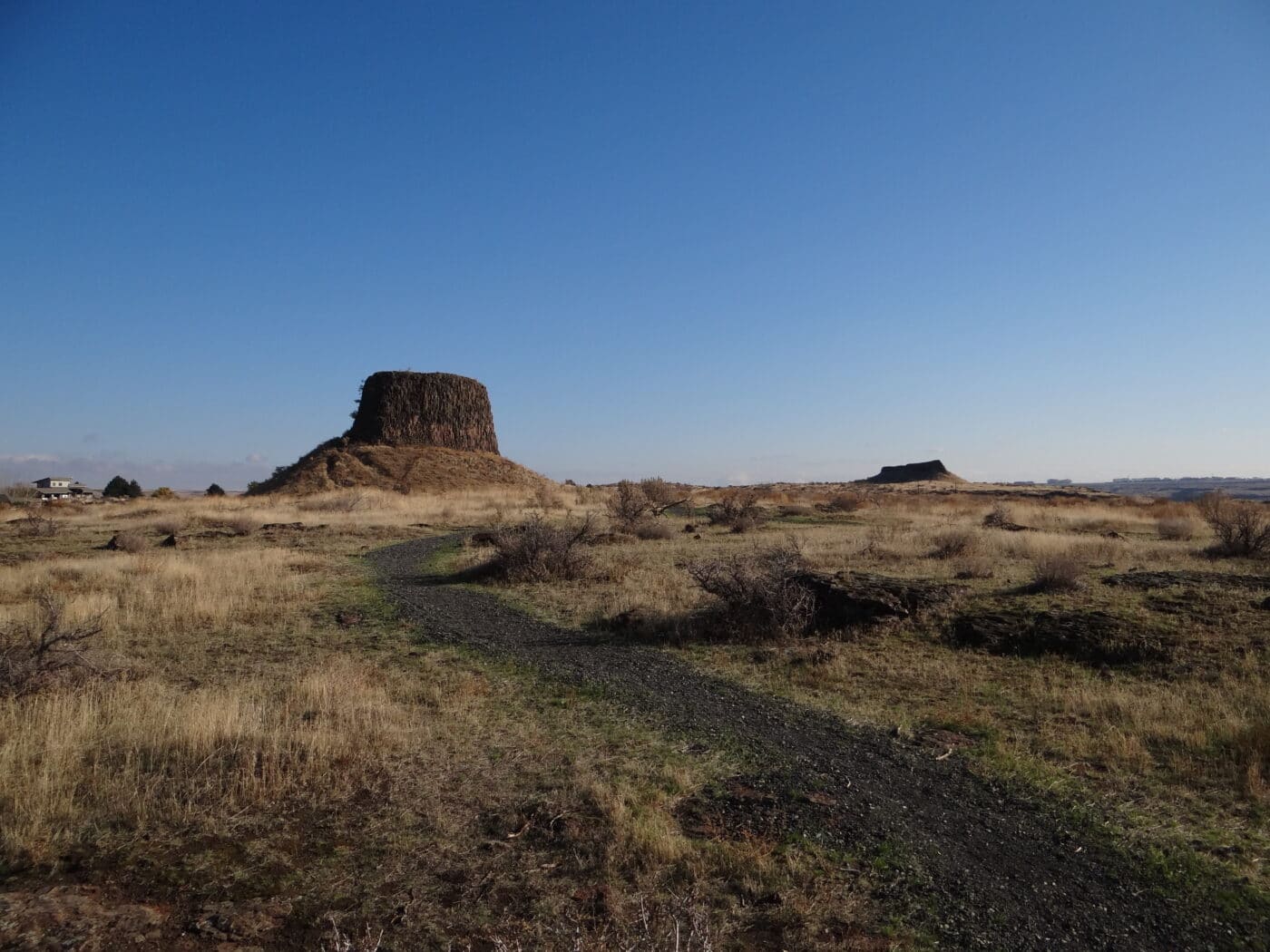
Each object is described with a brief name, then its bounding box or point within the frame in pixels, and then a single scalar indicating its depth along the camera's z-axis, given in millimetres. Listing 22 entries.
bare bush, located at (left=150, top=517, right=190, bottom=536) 27578
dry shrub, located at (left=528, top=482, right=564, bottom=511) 44125
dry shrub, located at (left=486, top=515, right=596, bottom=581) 15977
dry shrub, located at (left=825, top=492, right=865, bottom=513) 41312
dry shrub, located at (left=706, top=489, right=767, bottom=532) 28586
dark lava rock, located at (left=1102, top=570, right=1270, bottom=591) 12344
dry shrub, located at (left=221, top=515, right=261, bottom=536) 27912
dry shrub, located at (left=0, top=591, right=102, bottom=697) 7000
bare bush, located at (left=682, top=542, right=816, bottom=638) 10648
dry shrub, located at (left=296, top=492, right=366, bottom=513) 40188
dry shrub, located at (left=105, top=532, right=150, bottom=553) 21266
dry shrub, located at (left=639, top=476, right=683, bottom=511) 35062
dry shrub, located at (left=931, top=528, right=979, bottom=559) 17875
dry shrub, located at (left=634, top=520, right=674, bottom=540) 24141
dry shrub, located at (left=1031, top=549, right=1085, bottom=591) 12594
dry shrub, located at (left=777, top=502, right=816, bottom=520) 38719
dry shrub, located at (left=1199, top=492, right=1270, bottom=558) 16922
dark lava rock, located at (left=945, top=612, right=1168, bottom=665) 9055
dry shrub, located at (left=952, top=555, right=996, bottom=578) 14555
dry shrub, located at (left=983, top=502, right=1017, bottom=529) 27112
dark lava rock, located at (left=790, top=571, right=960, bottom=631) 10805
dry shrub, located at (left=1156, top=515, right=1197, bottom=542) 23453
